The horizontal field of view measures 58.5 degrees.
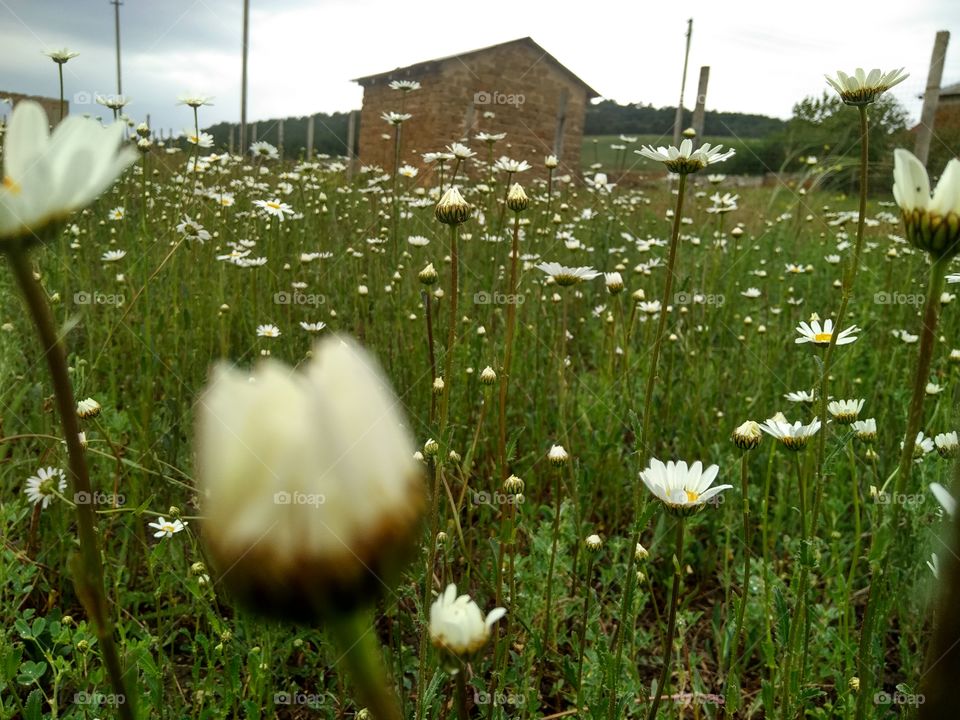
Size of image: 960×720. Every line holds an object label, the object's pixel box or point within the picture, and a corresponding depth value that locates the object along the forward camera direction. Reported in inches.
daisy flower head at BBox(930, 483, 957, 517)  8.1
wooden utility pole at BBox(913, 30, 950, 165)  205.2
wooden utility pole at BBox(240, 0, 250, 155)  270.4
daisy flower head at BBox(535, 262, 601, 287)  19.8
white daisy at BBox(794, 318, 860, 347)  18.5
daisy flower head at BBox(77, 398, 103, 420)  18.0
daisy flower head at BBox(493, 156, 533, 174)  28.6
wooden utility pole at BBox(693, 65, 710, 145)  215.6
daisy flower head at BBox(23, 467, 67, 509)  17.8
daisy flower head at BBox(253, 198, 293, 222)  32.0
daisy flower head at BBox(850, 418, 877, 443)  18.3
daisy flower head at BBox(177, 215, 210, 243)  29.2
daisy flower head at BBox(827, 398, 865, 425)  18.4
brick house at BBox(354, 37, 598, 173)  376.0
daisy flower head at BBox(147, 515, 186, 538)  16.6
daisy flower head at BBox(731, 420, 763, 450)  15.5
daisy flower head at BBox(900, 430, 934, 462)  18.3
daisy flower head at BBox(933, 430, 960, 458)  16.4
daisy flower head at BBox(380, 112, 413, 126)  41.8
